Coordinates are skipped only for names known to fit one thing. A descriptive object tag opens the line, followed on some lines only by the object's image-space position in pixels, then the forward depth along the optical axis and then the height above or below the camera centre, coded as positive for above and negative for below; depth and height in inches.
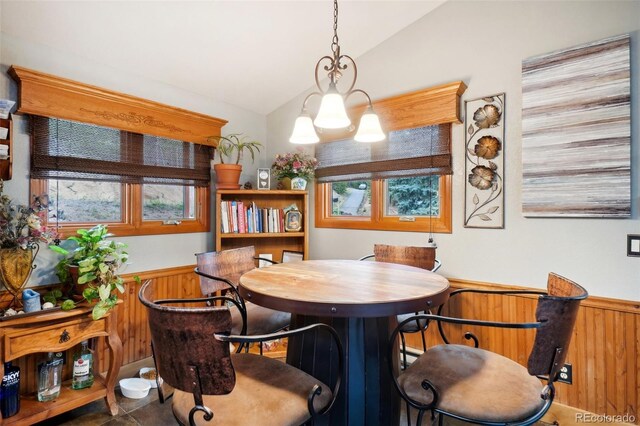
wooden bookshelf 123.1 -8.0
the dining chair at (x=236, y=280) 76.5 -17.6
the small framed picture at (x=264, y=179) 127.8 +12.9
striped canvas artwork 73.9 +18.8
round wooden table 50.7 -19.4
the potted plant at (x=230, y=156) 118.6 +21.9
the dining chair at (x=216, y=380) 39.6 -21.0
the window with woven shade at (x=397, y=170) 100.2 +14.3
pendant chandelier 66.6 +19.6
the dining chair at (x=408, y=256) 92.3 -12.5
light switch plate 72.5 -7.3
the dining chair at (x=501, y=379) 44.7 -25.7
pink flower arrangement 126.2 +18.1
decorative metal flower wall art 90.4 +13.8
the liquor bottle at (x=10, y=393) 69.7 -37.9
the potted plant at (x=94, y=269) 77.4 -13.4
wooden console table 68.8 -28.6
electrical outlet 80.0 -39.3
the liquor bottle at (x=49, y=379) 76.1 -38.3
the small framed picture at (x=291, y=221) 127.5 -3.3
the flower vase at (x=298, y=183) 127.2 +11.2
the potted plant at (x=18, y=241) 72.7 -6.3
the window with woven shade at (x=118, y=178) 87.7 +10.3
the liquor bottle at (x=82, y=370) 81.7 -38.6
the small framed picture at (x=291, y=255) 128.5 -16.6
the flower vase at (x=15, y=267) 72.3 -11.9
